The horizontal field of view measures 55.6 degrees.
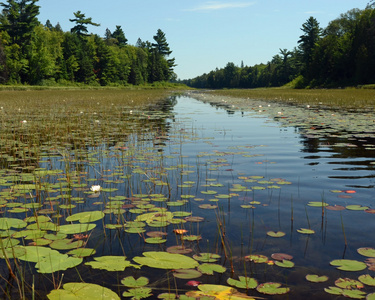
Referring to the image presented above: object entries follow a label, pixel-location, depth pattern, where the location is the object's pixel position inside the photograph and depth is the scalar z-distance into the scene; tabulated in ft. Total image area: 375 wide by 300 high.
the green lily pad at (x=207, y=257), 8.86
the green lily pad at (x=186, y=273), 8.00
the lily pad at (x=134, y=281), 7.62
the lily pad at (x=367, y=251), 8.98
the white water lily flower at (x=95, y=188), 13.43
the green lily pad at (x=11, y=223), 10.72
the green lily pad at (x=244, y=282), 7.59
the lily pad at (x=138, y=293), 7.27
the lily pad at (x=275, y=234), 10.37
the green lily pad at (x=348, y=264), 8.25
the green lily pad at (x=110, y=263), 8.11
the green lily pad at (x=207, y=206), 12.82
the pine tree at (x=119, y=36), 377.30
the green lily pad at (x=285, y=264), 8.51
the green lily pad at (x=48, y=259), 8.05
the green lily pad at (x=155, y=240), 9.91
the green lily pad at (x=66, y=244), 9.49
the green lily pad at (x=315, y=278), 7.84
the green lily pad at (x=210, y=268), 8.21
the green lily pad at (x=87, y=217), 11.29
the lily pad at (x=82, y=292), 6.97
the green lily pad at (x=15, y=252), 8.78
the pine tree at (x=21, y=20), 190.60
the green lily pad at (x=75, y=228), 10.35
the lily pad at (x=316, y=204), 12.98
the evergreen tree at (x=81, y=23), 270.87
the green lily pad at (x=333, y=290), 7.33
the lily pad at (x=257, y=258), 8.76
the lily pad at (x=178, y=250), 9.31
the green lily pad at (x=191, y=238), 10.11
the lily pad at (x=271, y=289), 7.37
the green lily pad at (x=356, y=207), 12.59
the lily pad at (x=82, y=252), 9.04
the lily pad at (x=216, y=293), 7.02
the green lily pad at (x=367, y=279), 7.63
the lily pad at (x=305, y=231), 10.57
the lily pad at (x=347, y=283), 7.57
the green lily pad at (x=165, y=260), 8.27
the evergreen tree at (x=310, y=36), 255.50
